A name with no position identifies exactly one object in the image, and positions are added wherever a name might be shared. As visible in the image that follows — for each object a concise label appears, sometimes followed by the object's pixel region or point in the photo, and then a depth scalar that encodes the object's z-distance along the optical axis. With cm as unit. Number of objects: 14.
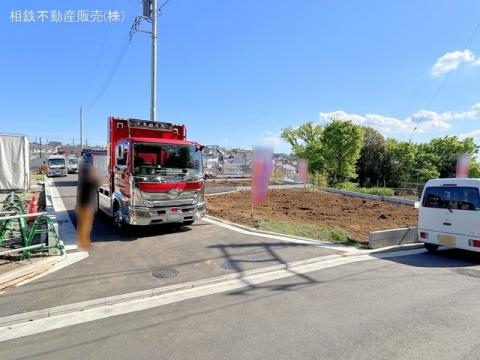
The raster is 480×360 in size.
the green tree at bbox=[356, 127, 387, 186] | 4150
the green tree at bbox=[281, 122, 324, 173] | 4163
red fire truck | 821
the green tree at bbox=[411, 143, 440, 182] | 3966
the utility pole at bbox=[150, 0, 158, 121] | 1384
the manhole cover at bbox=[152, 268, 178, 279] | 602
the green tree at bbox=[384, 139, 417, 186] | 4138
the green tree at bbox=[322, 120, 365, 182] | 3441
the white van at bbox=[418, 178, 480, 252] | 773
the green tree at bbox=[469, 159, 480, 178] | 4112
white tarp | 1650
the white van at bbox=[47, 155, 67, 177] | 2728
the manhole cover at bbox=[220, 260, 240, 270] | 658
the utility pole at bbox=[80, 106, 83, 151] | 4662
